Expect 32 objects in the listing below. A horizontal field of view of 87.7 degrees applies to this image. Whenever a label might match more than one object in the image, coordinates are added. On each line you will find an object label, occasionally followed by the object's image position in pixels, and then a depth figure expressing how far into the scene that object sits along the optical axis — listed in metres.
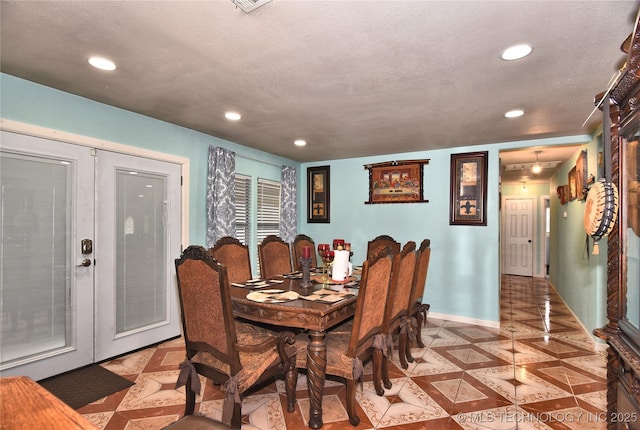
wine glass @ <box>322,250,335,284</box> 2.87
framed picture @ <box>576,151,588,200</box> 4.01
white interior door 8.26
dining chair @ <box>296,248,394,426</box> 2.04
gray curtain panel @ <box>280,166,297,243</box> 5.35
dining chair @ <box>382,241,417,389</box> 2.38
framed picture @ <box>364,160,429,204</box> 4.86
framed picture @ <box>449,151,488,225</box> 4.39
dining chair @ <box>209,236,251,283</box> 3.12
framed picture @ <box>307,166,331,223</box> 5.62
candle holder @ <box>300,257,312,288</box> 2.80
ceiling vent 1.56
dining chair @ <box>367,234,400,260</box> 4.15
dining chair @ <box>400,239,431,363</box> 3.00
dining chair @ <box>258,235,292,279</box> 3.59
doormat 2.43
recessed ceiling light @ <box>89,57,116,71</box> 2.17
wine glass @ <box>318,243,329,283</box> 2.91
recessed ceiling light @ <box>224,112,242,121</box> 3.22
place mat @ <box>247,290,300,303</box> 2.27
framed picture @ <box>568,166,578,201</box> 4.46
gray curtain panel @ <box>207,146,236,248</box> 3.97
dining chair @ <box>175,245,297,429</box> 1.76
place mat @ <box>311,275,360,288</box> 2.85
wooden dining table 2.05
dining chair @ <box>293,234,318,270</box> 4.00
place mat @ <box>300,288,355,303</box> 2.28
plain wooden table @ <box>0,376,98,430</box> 0.73
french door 2.54
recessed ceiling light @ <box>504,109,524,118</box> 3.07
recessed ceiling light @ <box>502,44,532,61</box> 1.95
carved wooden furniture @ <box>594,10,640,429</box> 1.29
